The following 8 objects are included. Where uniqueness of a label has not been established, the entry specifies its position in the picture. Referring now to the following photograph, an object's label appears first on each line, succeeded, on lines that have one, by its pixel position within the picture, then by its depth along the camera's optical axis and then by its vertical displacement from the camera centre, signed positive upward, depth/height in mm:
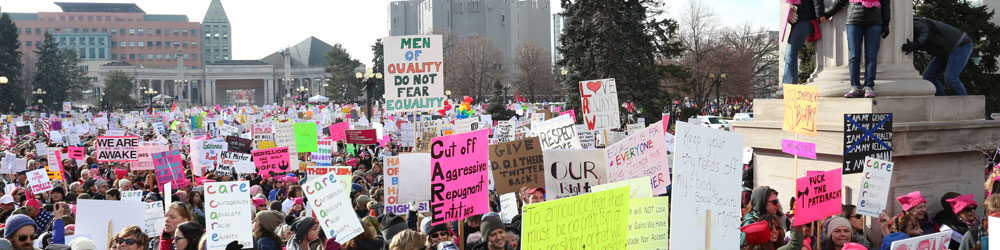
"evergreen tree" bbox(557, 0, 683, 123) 36938 +2134
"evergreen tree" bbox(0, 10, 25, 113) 74475 +3553
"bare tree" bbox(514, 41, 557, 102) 82312 +2526
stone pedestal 9742 -492
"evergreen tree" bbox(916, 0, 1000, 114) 31562 +2123
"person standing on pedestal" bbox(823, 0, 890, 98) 9953 +653
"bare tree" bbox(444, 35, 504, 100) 86312 +3247
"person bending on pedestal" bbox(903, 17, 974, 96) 10734 +606
